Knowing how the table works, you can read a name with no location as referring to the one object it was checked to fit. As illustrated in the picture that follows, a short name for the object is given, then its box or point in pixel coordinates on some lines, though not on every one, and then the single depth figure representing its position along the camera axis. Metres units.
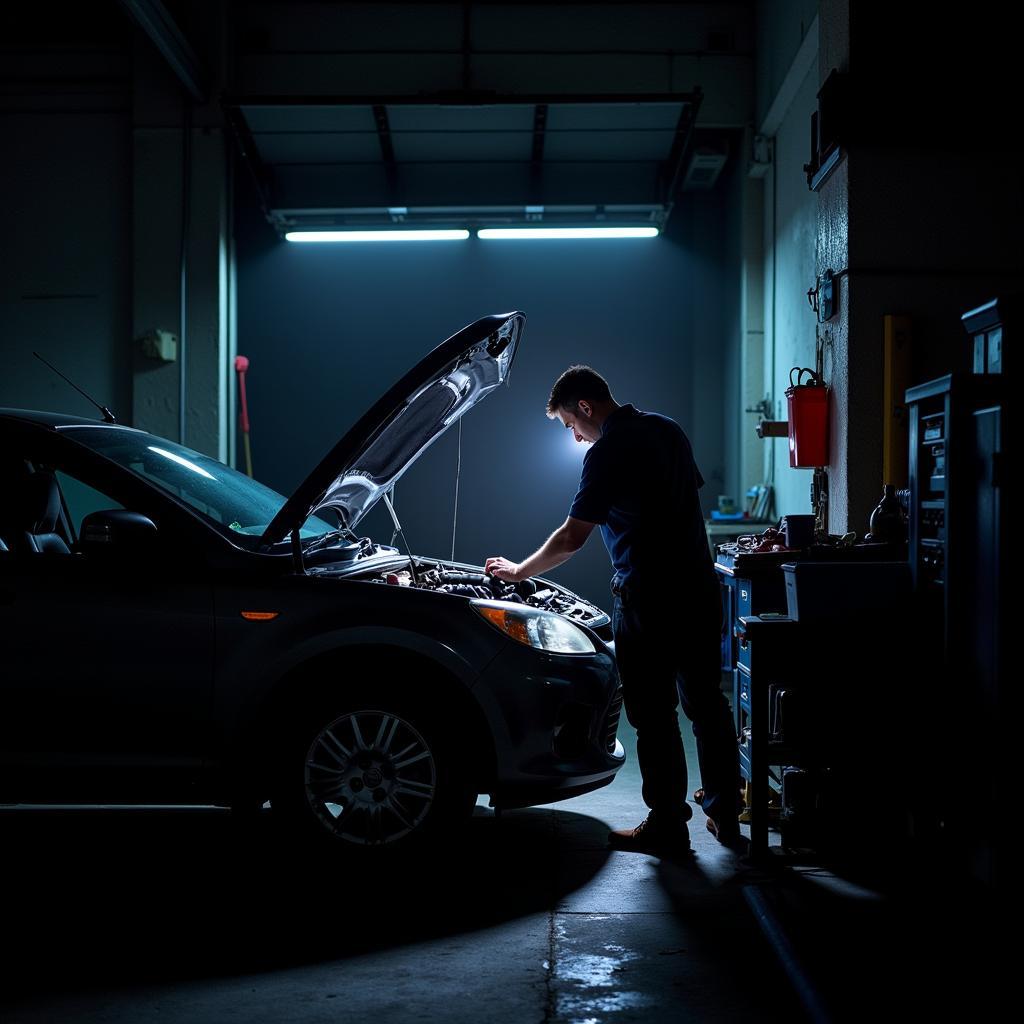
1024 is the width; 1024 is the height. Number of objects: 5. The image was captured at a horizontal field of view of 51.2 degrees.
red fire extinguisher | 5.66
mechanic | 3.85
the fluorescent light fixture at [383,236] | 9.57
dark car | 3.42
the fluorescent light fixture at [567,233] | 9.52
